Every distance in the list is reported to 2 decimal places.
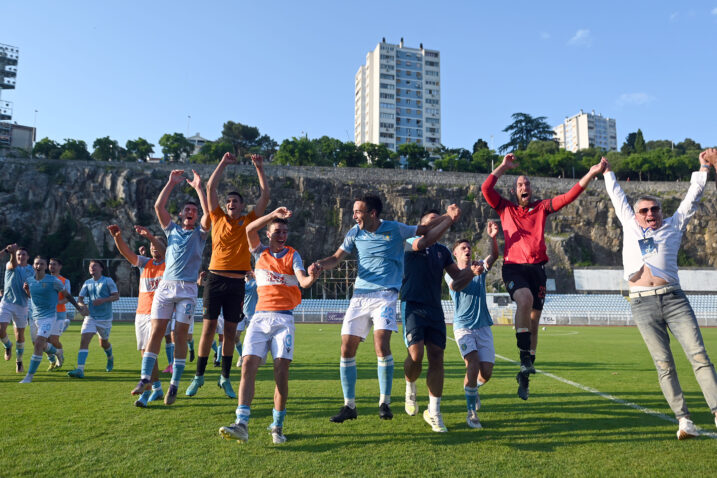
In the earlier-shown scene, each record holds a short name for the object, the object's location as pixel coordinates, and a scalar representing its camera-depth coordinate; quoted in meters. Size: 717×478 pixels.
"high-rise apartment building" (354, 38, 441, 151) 118.50
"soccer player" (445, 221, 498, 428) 5.88
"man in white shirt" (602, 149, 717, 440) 4.64
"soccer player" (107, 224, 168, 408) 7.97
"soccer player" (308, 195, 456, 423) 5.21
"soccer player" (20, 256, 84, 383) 9.04
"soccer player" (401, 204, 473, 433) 5.19
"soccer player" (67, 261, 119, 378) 9.67
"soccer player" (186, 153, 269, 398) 6.30
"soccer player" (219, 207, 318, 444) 4.58
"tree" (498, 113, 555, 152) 110.75
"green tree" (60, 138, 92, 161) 65.88
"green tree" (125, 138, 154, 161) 71.94
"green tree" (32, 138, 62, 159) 64.88
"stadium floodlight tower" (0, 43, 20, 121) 75.94
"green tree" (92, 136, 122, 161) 70.94
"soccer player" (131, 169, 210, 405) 6.11
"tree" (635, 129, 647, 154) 96.21
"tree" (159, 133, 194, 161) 72.69
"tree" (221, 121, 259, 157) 99.07
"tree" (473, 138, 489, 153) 112.12
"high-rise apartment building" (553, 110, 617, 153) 174.62
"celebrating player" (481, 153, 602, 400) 6.11
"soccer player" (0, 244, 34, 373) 9.86
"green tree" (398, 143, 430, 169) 79.06
